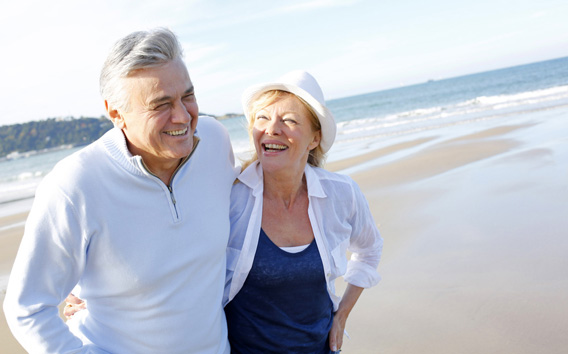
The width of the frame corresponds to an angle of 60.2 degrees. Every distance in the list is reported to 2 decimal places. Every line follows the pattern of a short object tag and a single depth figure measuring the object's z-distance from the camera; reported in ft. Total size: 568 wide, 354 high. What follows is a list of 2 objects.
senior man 6.00
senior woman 8.29
